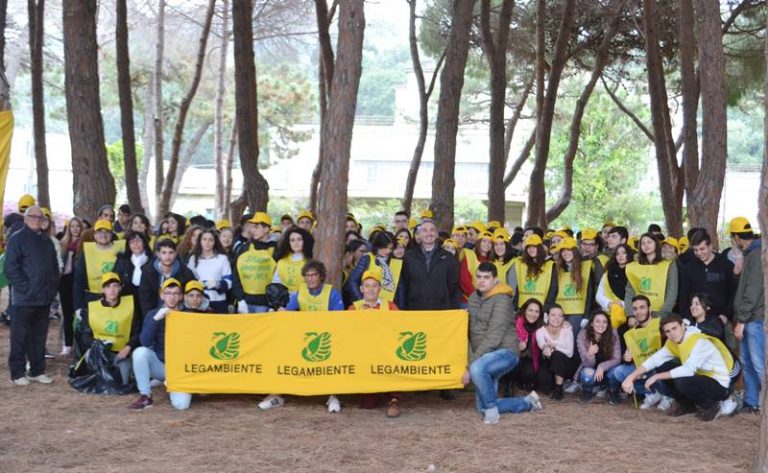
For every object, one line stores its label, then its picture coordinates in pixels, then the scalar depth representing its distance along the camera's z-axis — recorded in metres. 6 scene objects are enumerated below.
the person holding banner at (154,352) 8.84
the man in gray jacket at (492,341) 8.59
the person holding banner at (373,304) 8.81
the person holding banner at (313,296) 8.94
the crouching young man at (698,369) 8.49
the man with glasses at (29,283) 9.49
